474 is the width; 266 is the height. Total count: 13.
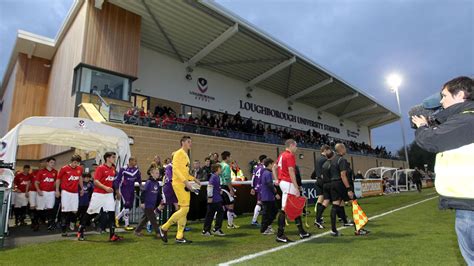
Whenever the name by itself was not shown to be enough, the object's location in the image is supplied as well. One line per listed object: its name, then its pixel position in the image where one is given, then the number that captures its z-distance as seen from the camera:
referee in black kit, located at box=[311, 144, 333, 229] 7.66
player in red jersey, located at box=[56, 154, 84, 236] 7.83
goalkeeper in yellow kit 6.04
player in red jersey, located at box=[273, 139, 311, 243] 6.11
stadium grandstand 17.14
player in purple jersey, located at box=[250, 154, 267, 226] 8.74
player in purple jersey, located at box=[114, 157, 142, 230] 8.32
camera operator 2.14
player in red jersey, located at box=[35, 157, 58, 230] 9.23
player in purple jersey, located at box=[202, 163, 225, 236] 7.05
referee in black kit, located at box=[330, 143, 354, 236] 7.08
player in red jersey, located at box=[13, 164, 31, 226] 9.72
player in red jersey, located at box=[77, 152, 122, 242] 6.61
